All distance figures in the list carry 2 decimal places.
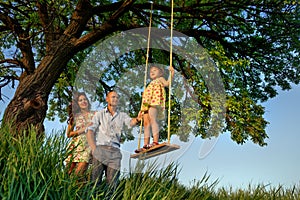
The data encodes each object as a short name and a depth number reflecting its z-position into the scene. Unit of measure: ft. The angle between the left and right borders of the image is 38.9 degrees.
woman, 18.37
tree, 27.81
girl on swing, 18.81
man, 17.29
